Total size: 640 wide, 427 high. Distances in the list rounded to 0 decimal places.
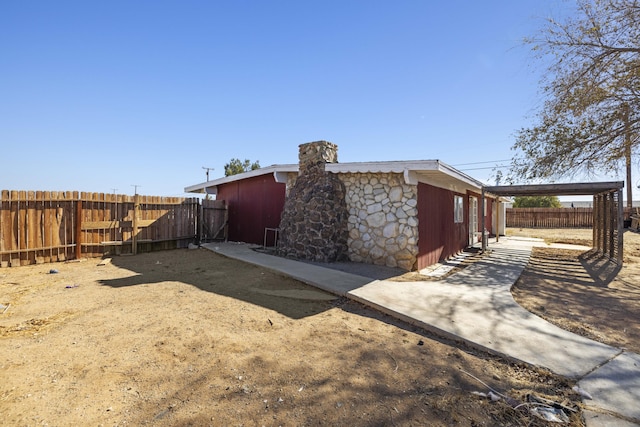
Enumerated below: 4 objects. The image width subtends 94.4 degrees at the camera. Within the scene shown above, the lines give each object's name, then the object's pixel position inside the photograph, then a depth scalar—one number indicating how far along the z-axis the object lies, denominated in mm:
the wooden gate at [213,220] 11547
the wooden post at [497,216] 15570
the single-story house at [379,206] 7348
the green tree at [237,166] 36688
